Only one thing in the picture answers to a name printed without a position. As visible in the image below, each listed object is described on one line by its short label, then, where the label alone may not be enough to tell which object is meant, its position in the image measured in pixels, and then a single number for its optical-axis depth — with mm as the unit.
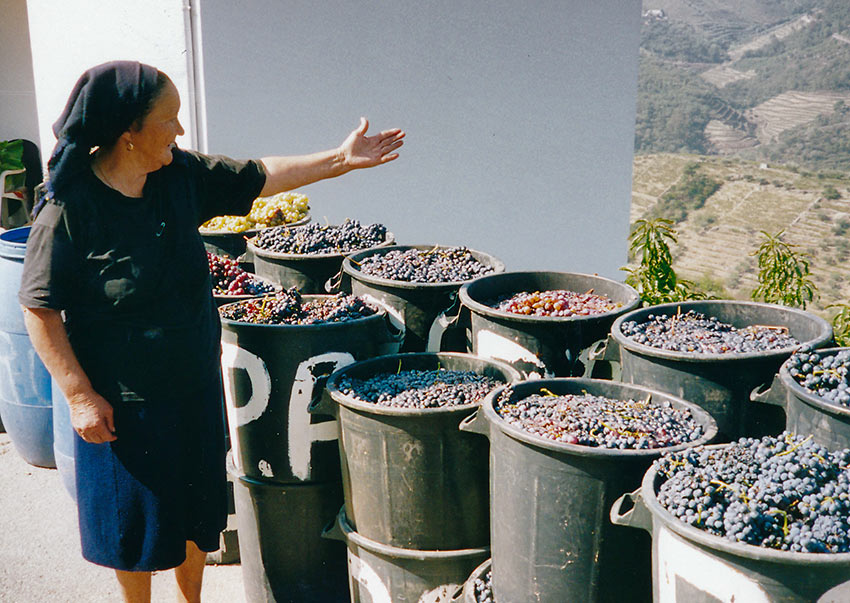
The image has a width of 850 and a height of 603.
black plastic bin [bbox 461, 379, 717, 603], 1972
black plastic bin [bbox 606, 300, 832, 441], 2254
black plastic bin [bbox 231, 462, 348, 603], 2965
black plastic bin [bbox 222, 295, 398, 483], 2783
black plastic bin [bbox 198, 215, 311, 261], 4098
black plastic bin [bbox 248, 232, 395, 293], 3518
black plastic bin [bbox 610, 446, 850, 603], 1548
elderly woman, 2209
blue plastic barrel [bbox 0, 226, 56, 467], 3777
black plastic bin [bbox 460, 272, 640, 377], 2664
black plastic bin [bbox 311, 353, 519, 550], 2379
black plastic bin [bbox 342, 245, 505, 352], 3086
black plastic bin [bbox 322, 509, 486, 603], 2494
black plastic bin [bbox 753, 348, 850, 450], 1921
